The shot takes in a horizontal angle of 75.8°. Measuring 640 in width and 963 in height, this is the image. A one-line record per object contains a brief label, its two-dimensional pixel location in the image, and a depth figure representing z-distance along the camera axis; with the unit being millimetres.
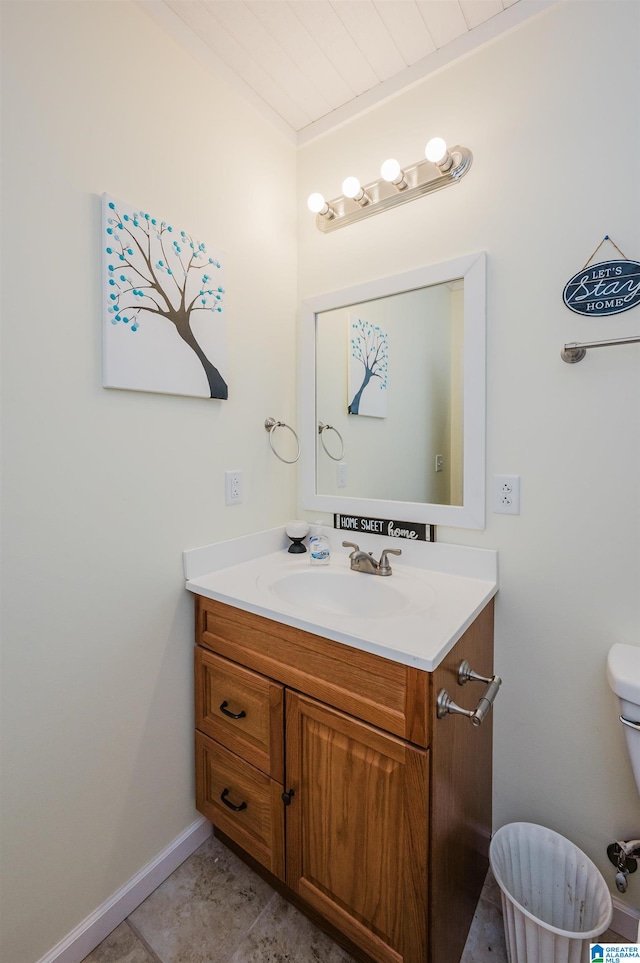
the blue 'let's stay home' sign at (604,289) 1051
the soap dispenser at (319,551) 1493
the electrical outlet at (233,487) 1475
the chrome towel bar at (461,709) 856
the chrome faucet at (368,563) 1379
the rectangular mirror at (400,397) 1312
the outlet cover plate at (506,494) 1247
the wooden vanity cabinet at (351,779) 889
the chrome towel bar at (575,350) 1071
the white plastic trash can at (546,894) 930
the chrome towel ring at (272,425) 1630
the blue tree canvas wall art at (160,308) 1112
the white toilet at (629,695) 952
